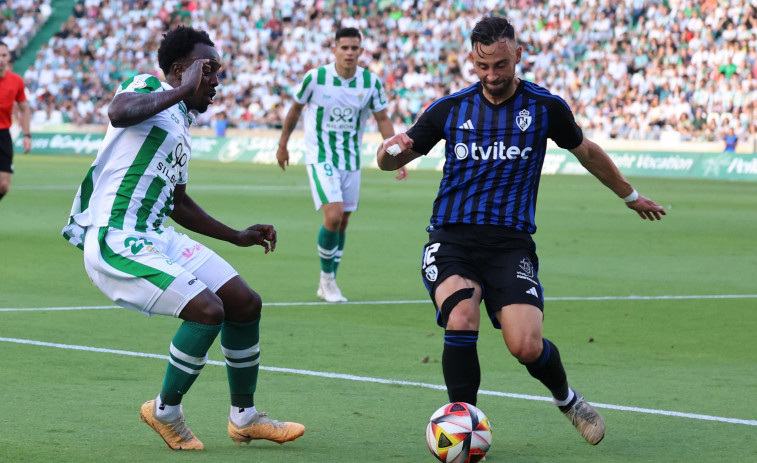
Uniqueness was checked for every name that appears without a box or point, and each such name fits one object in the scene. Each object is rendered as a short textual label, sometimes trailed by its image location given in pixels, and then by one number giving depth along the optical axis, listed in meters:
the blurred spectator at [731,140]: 63.75
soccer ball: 10.64
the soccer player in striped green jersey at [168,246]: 11.06
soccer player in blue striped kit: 11.68
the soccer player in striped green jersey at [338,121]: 23.87
